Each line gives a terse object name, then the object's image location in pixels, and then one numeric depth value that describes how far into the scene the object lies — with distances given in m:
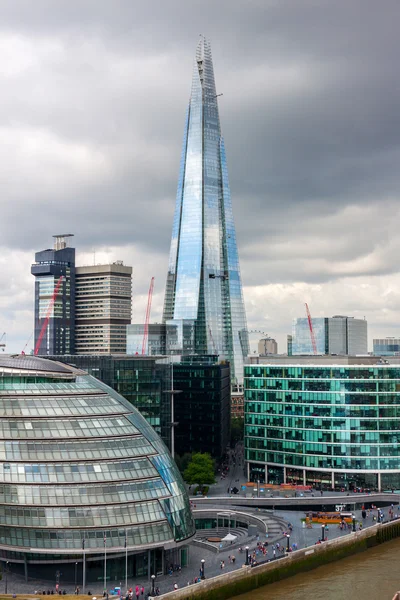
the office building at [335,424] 143.12
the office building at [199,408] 173.38
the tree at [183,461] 151.62
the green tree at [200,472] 140.75
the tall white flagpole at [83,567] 82.69
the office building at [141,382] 136.50
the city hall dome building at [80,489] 85.25
